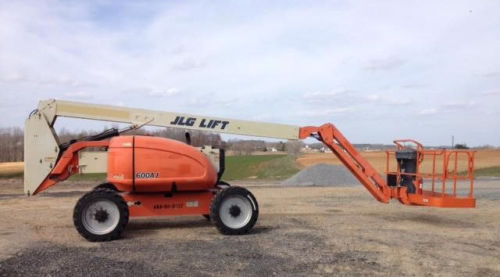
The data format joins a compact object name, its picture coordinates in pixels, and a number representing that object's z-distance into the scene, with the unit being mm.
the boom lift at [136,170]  10125
